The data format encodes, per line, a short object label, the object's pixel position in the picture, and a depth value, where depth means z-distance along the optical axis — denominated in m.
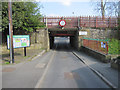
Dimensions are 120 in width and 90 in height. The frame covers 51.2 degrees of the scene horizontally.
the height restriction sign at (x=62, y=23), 20.14
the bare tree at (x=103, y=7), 32.17
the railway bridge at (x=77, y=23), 20.41
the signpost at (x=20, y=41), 11.34
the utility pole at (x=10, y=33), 9.59
